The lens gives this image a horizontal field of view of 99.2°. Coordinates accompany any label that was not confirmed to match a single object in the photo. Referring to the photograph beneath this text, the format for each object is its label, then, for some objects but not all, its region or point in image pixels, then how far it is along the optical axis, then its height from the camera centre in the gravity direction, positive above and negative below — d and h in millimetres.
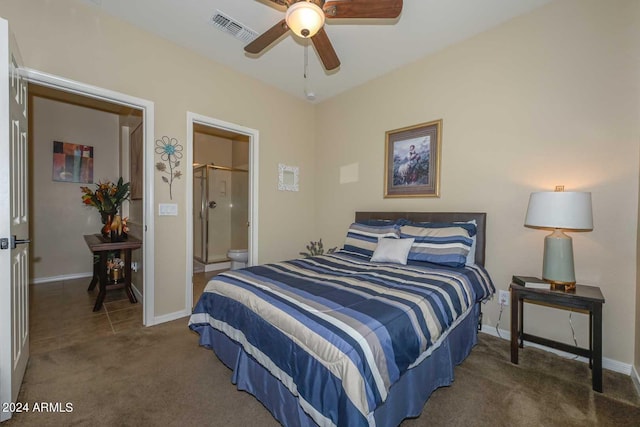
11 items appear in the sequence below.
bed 1108 -582
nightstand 1728 -668
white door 1408 -103
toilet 4293 -763
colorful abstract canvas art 4125 +709
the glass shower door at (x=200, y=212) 5191 -60
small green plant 4027 -580
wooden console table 2932 -531
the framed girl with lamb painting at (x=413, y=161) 2875 +562
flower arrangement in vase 3211 +26
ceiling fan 1617 +1270
